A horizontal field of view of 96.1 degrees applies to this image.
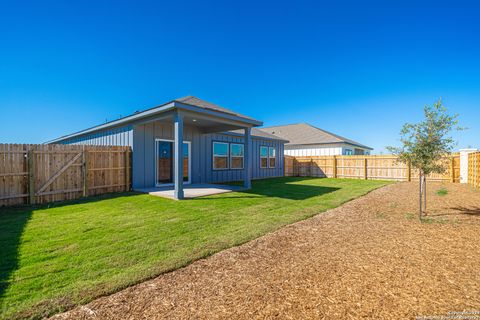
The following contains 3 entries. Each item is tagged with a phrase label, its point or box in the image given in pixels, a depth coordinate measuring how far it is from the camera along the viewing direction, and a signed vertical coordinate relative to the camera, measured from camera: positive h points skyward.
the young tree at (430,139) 5.34 +0.50
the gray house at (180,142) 7.95 +0.89
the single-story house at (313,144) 21.20 +1.59
